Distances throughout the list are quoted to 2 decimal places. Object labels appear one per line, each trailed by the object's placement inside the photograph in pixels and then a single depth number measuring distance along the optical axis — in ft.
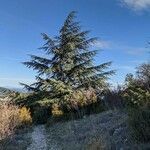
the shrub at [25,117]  26.41
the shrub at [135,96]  18.70
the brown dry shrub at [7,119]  18.07
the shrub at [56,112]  27.28
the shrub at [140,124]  13.64
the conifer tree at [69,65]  34.63
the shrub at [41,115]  29.34
